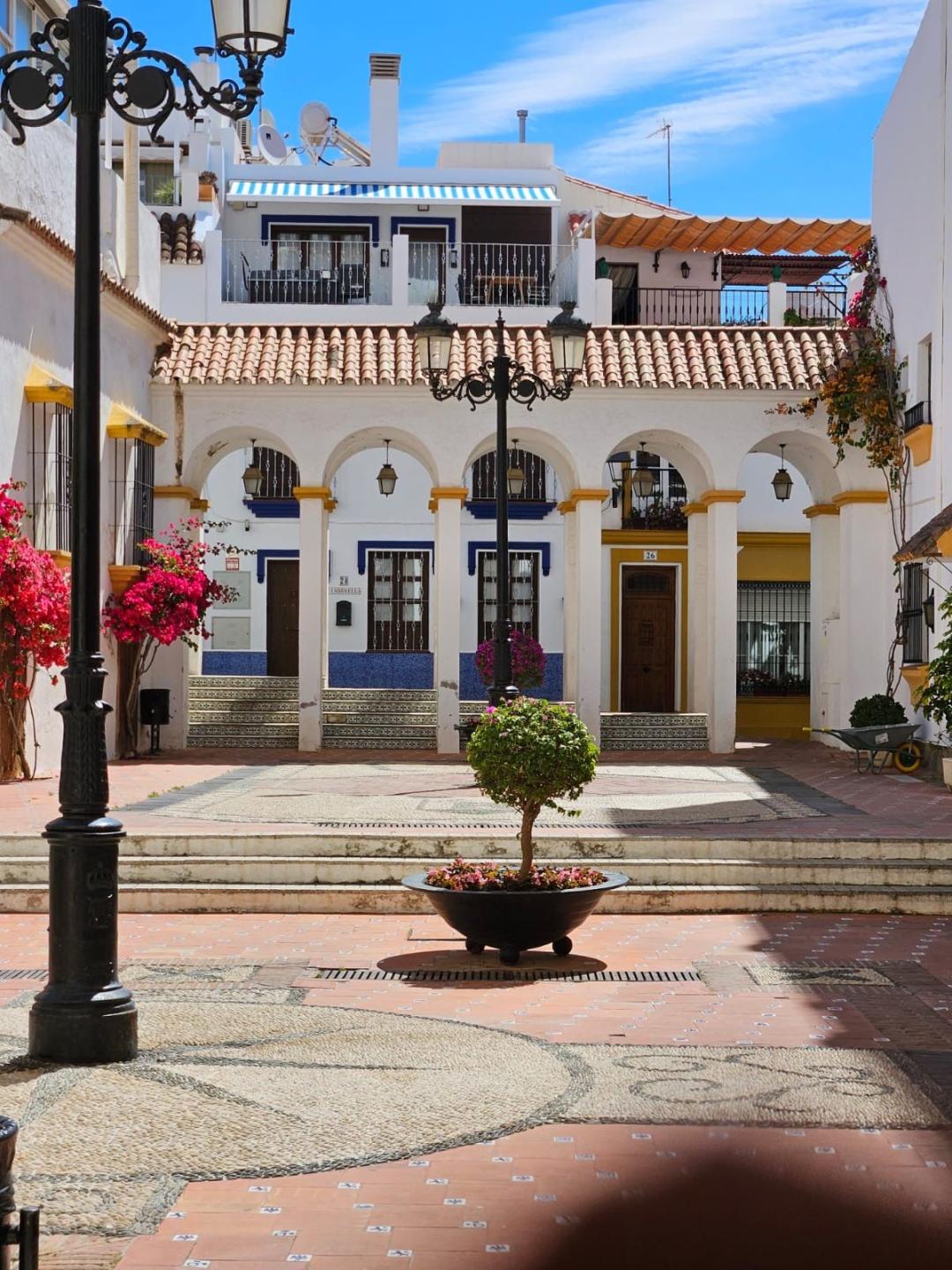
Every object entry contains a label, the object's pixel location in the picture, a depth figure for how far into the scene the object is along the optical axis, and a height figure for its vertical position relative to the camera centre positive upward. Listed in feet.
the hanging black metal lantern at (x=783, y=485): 78.07 +7.56
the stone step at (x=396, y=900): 34.96 -5.26
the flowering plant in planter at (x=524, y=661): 76.33 -0.67
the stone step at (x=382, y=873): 36.01 -4.82
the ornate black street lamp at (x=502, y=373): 50.42 +8.34
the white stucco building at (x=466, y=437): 71.20 +9.31
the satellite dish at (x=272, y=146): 124.88 +37.38
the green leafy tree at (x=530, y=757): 29.09 -1.90
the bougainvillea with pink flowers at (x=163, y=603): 63.46 +1.58
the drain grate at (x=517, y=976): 27.63 -5.42
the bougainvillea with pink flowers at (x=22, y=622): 49.80 +0.69
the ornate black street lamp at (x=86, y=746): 20.61 -1.27
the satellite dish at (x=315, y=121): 123.44 +38.26
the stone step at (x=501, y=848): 37.11 -4.45
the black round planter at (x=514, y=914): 28.19 -4.51
